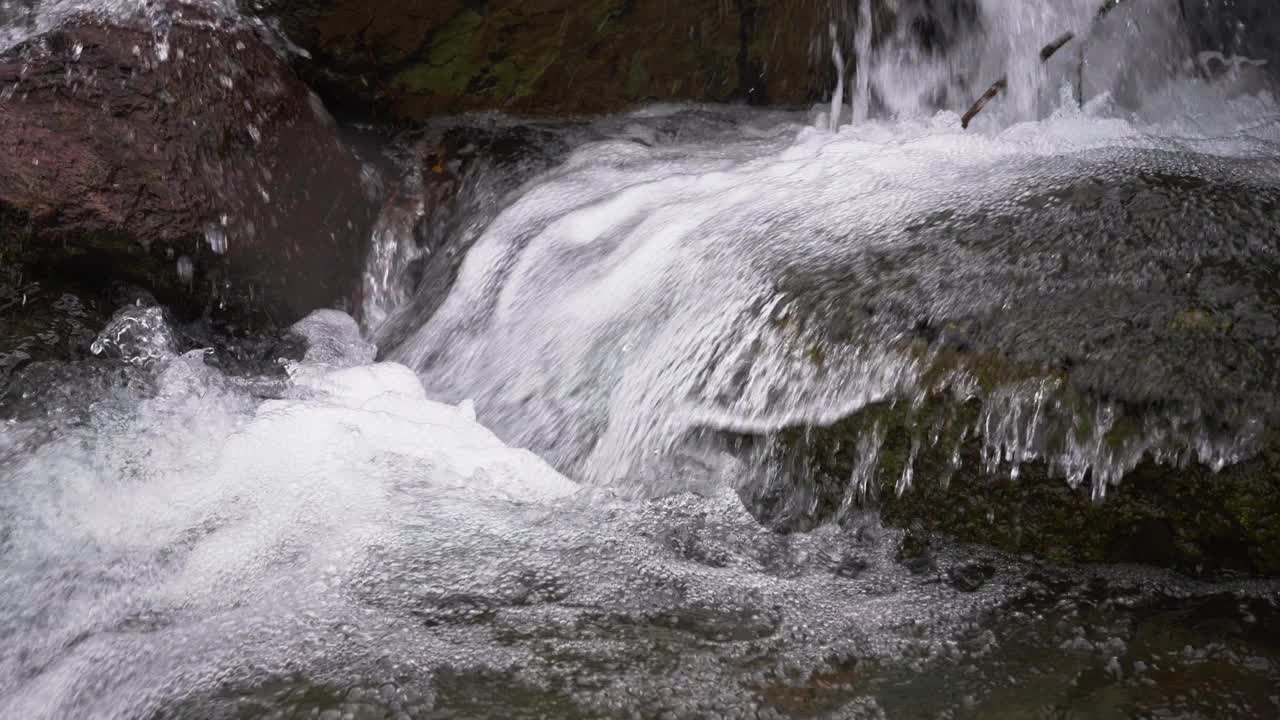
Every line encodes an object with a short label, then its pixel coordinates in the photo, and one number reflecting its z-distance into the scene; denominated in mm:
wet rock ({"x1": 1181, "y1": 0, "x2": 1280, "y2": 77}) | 5074
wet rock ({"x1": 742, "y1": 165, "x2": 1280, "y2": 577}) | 2123
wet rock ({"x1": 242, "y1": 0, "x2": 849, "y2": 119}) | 4379
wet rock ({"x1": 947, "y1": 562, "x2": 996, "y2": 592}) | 2197
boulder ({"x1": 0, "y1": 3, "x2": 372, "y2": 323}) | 3557
